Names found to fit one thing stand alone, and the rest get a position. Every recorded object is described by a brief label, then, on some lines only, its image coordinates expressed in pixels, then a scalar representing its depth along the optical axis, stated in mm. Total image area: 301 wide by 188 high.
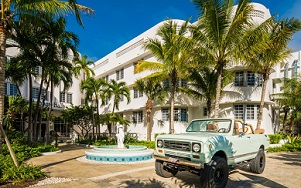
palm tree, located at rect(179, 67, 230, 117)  17672
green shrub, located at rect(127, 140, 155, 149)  18144
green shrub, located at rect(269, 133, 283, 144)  18809
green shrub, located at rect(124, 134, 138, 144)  20841
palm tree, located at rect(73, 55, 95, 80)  25975
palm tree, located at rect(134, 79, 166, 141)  20197
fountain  12155
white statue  14266
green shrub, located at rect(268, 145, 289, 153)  16814
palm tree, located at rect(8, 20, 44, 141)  13414
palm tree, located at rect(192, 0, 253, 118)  13102
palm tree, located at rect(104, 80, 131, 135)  23438
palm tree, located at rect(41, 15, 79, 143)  15023
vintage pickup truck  6648
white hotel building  19531
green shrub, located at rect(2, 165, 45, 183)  7550
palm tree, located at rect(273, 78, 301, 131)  21875
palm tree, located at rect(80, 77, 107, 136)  23730
